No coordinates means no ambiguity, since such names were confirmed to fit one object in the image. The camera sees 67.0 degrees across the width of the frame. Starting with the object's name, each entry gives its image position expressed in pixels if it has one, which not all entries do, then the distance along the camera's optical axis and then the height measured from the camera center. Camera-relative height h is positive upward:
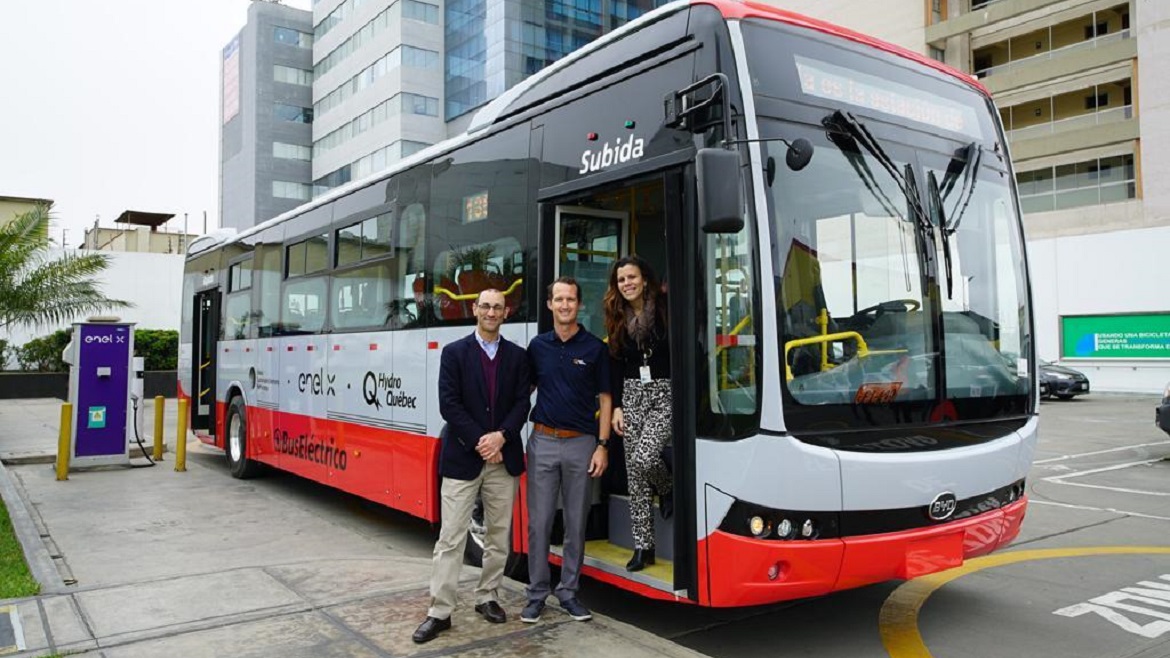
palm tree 15.34 +1.65
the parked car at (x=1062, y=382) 27.45 -0.79
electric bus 4.39 +0.50
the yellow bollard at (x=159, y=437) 13.25 -1.16
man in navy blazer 4.91 -0.48
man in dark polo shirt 5.01 -0.44
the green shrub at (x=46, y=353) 29.47 +0.29
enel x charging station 12.03 -0.41
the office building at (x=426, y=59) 53.44 +19.72
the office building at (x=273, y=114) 70.06 +19.89
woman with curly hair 4.98 -0.14
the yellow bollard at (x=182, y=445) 12.27 -1.17
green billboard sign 30.30 +0.73
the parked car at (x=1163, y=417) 12.41 -0.85
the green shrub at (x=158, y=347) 30.16 +0.48
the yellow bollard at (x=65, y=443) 11.18 -1.03
